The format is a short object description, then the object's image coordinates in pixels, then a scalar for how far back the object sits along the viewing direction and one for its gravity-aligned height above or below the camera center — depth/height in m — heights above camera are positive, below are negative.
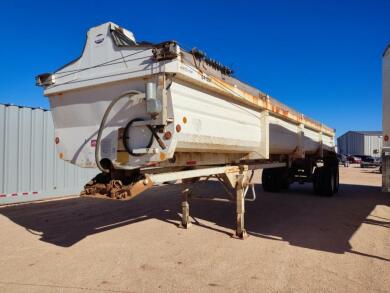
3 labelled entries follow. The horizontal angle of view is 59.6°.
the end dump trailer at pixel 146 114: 3.93 +0.48
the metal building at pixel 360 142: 50.56 +1.35
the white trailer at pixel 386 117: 6.22 +0.63
